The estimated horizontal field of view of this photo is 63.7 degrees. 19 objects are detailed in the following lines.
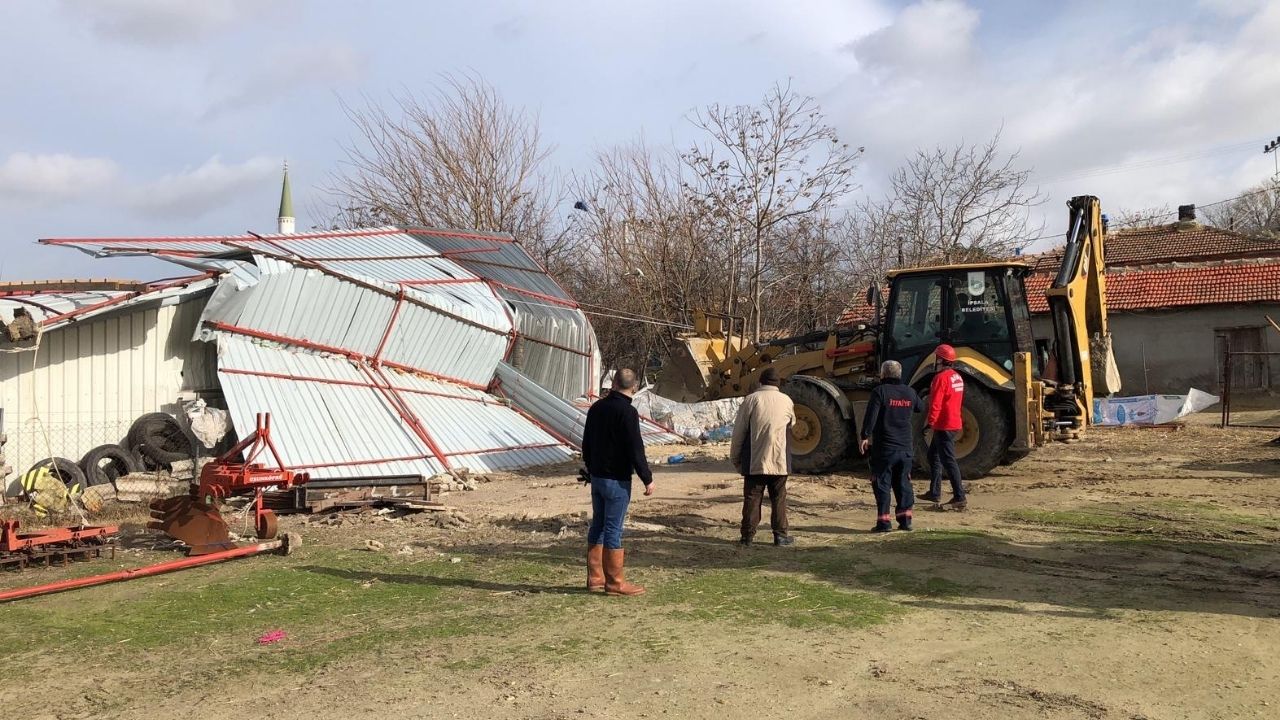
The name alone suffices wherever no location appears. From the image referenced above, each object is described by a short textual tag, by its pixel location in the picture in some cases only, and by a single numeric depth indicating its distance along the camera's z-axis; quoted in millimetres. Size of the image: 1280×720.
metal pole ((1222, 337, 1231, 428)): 20794
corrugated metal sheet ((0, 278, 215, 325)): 13125
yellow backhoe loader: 12711
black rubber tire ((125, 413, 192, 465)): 13586
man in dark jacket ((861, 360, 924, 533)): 9609
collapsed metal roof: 14070
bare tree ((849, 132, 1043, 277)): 34094
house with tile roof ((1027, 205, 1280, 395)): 28109
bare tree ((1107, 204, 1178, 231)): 46806
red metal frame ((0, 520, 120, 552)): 8430
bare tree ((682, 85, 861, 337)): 28750
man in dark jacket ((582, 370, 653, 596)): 7297
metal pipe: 7238
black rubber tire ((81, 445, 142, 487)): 13086
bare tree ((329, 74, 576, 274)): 31047
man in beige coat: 8812
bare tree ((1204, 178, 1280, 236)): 55219
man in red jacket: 10516
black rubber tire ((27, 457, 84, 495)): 12562
